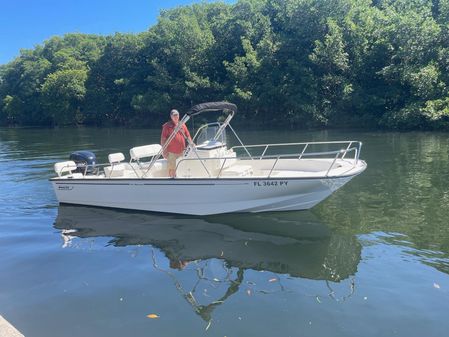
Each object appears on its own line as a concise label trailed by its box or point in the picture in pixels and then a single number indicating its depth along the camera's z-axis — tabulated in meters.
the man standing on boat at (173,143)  10.66
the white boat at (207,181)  9.85
